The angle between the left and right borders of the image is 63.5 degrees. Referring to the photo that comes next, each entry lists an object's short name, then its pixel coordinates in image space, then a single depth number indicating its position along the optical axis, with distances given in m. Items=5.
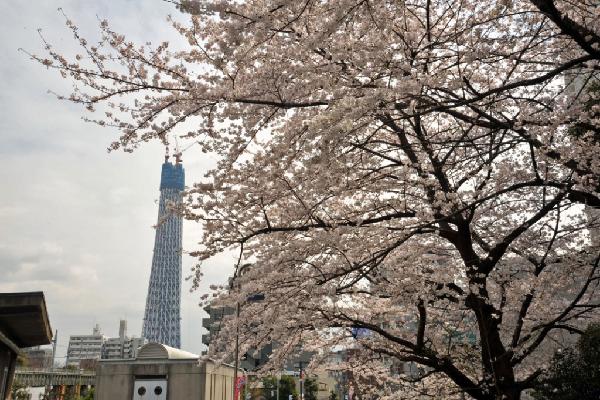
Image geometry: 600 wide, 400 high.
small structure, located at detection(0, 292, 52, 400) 11.02
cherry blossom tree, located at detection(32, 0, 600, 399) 5.62
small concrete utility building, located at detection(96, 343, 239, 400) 20.12
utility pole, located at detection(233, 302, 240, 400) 8.82
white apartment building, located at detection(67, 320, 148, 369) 159.24
